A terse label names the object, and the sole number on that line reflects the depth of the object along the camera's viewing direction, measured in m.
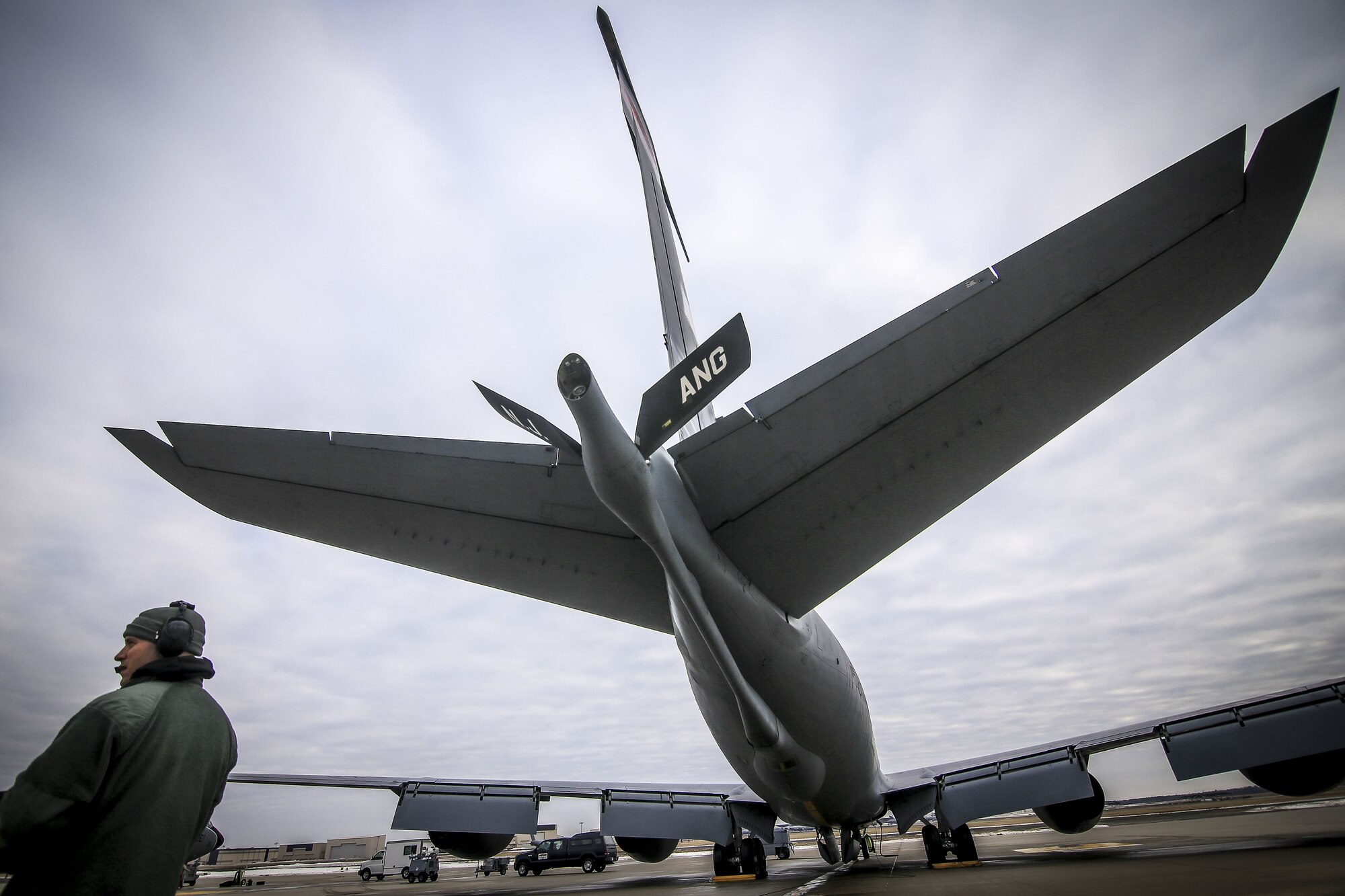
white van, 26.28
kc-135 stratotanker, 3.56
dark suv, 22.84
